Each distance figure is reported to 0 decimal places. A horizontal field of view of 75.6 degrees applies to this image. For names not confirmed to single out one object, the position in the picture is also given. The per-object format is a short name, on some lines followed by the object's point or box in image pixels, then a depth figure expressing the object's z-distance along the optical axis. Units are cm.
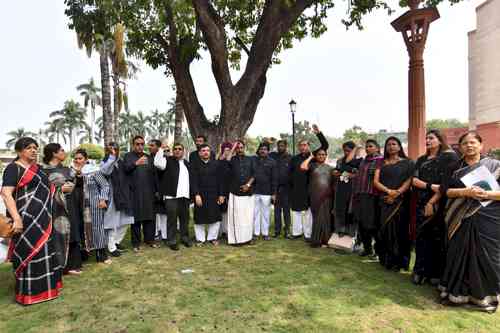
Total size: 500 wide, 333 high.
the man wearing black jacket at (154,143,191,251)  534
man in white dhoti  559
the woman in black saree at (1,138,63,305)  329
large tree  655
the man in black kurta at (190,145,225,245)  552
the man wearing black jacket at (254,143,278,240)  589
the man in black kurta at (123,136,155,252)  518
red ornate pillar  688
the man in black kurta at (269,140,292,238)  608
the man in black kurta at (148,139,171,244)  550
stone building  2912
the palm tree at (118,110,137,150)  6488
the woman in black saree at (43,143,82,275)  384
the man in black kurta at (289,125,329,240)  581
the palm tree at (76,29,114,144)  1249
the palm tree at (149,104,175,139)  6962
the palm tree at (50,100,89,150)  5303
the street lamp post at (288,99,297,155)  1337
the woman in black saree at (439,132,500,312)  307
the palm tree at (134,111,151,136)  6806
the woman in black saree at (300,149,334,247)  541
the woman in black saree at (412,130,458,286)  358
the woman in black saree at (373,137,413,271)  409
